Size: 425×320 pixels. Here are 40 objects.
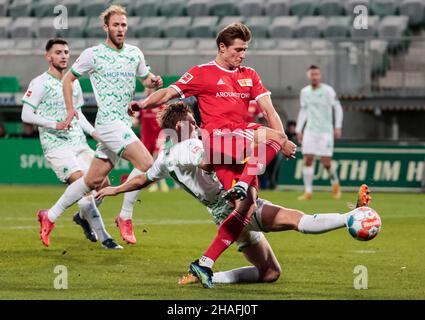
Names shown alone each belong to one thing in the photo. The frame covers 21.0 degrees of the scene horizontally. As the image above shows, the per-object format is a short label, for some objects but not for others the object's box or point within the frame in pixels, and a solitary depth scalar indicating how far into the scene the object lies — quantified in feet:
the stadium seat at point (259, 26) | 83.35
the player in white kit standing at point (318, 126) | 65.77
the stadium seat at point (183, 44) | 82.12
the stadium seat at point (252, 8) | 86.22
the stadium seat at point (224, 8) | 87.25
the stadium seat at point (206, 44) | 80.57
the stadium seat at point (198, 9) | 88.38
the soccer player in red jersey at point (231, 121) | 27.78
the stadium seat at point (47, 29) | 87.71
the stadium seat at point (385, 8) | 81.35
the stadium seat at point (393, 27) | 79.00
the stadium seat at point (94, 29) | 86.79
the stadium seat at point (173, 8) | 89.25
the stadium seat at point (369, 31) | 79.00
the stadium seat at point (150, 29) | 87.10
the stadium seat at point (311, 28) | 81.97
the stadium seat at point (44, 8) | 91.20
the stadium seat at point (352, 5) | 82.02
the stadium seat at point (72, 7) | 90.53
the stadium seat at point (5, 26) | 89.92
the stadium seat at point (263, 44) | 77.71
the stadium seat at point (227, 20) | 84.53
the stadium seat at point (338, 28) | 80.79
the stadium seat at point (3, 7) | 92.17
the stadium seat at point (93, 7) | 89.81
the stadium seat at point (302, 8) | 84.69
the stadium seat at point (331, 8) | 83.20
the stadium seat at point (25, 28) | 89.04
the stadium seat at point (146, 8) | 89.61
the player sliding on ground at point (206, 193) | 27.91
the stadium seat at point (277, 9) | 85.81
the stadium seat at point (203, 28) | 84.99
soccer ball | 26.61
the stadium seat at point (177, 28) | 86.38
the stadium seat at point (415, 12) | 80.53
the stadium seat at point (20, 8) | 91.66
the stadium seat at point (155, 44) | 82.20
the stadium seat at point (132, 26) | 87.56
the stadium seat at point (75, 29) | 87.51
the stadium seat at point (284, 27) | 82.94
